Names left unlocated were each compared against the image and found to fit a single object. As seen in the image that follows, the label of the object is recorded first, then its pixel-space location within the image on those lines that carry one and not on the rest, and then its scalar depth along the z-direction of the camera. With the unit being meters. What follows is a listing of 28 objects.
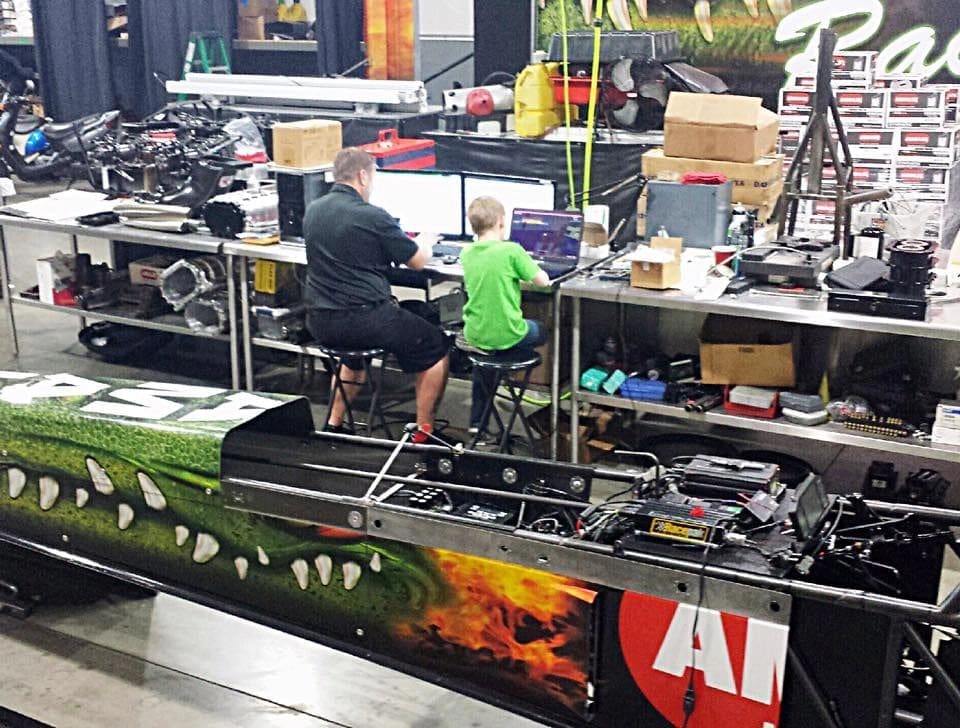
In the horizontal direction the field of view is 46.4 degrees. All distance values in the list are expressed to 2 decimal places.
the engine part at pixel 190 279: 5.34
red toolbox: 6.05
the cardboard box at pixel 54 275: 5.78
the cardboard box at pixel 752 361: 4.17
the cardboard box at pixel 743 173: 4.80
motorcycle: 9.49
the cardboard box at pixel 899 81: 5.54
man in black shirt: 4.36
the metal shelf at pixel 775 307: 3.73
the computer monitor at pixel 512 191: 4.71
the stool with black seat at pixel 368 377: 4.44
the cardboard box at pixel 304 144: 4.97
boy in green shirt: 4.09
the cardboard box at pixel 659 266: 4.11
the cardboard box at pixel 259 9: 11.63
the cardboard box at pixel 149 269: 5.68
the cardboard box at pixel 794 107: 5.80
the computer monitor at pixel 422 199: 4.94
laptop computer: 4.47
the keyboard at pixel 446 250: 4.77
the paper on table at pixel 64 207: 5.74
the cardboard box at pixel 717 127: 4.77
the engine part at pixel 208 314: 5.28
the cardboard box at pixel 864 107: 5.55
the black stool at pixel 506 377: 4.18
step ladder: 11.10
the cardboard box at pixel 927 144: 5.45
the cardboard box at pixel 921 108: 5.43
